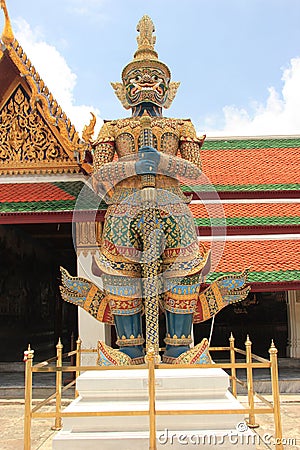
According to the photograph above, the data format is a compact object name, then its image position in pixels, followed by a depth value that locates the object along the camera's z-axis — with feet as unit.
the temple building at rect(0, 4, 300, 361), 20.95
